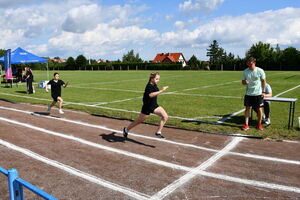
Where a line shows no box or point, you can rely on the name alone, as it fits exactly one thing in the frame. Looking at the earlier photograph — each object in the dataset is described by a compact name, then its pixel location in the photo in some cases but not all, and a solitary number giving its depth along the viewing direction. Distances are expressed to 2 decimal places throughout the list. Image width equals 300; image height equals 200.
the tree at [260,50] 77.89
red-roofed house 119.12
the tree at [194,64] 66.35
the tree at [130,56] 129.89
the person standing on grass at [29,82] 16.91
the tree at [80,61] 82.03
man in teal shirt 7.31
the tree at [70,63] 82.50
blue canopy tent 23.99
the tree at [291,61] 54.81
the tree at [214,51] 116.74
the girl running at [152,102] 6.41
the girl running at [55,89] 10.38
